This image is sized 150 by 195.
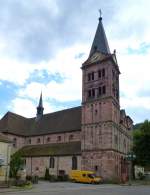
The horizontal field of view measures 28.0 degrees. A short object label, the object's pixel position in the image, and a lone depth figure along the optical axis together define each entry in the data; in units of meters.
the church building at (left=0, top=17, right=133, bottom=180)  55.69
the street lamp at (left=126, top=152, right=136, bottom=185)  52.89
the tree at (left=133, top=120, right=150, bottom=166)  59.87
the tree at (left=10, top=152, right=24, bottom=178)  43.24
